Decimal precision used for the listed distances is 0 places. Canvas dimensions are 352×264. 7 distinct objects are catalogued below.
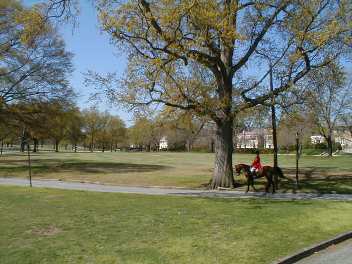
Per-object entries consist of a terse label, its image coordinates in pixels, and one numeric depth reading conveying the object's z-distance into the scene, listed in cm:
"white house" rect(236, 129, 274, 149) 12642
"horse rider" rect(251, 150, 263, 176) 2502
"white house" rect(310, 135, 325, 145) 12196
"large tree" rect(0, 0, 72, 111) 4019
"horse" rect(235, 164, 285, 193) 2428
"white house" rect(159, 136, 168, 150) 14823
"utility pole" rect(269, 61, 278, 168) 2475
